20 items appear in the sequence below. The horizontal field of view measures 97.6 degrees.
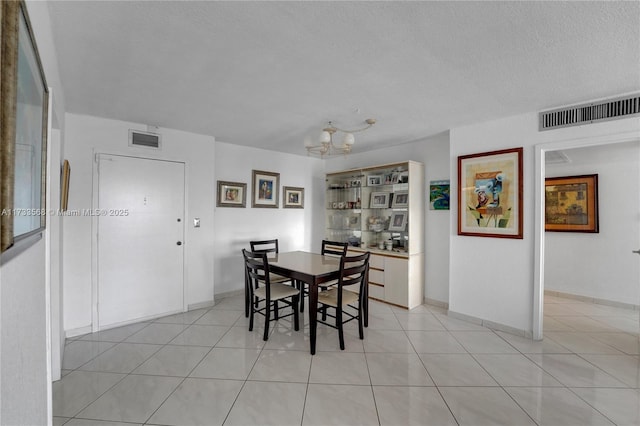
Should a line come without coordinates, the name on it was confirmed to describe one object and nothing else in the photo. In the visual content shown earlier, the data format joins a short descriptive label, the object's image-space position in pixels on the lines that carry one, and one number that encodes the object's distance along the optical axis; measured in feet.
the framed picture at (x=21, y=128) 2.16
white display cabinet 13.34
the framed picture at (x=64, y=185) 8.05
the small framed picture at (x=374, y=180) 15.05
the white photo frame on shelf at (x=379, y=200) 14.82
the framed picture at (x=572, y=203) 14.05
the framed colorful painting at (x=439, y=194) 13.05
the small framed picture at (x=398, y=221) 13.93
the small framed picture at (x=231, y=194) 14.32
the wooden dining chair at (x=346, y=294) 9.31
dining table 8.98
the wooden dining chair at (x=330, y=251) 11.78
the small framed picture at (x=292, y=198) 16.85
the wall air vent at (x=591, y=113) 8.30
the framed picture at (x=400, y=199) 13.66
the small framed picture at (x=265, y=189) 15.52
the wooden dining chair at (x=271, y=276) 11.76
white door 10.79
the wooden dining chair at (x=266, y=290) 9.66
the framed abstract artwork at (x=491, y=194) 10.27
